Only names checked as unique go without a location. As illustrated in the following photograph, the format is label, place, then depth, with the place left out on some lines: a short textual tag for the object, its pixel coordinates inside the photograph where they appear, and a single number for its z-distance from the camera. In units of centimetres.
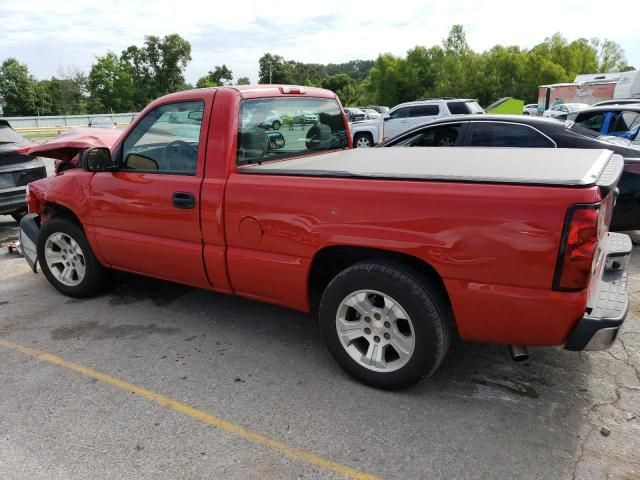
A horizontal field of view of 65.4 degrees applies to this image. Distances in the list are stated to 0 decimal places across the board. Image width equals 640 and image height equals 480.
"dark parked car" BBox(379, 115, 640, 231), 591
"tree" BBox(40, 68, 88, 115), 7194
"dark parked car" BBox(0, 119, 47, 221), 694
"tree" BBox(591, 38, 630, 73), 7281
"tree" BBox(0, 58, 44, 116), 6612
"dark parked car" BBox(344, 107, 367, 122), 3088
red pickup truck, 243
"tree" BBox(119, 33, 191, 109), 8350
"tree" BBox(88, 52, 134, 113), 7194
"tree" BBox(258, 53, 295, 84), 10494
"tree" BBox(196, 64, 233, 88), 9576
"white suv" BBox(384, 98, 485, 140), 1545
